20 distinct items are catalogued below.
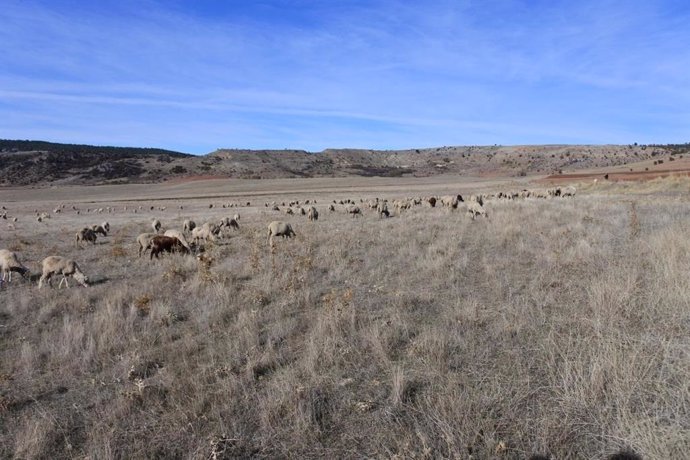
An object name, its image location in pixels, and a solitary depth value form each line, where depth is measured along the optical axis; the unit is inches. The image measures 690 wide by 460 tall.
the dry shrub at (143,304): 361.3
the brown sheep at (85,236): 814.3
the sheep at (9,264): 494.6
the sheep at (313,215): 1120.0
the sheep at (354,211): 1176.4
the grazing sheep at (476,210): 876.3
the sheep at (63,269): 476.1
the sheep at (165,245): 614.9
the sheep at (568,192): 1422.9
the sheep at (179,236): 645.8
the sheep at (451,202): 1168.2
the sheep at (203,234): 756.8
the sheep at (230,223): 982.0
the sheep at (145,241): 642.2
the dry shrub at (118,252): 650.6
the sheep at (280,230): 745.6
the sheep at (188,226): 1000.9
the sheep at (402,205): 1245.1
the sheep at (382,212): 1091.3
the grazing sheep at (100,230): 949.2
